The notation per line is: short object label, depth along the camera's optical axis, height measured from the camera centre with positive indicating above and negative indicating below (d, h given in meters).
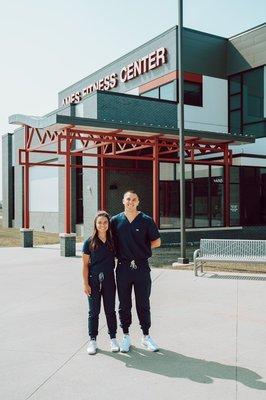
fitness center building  17.38 +2.12
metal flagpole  11.82 +1.35
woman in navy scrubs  5.16 -0.97
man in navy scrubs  5.19 -0.82
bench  10.18 -1.41
